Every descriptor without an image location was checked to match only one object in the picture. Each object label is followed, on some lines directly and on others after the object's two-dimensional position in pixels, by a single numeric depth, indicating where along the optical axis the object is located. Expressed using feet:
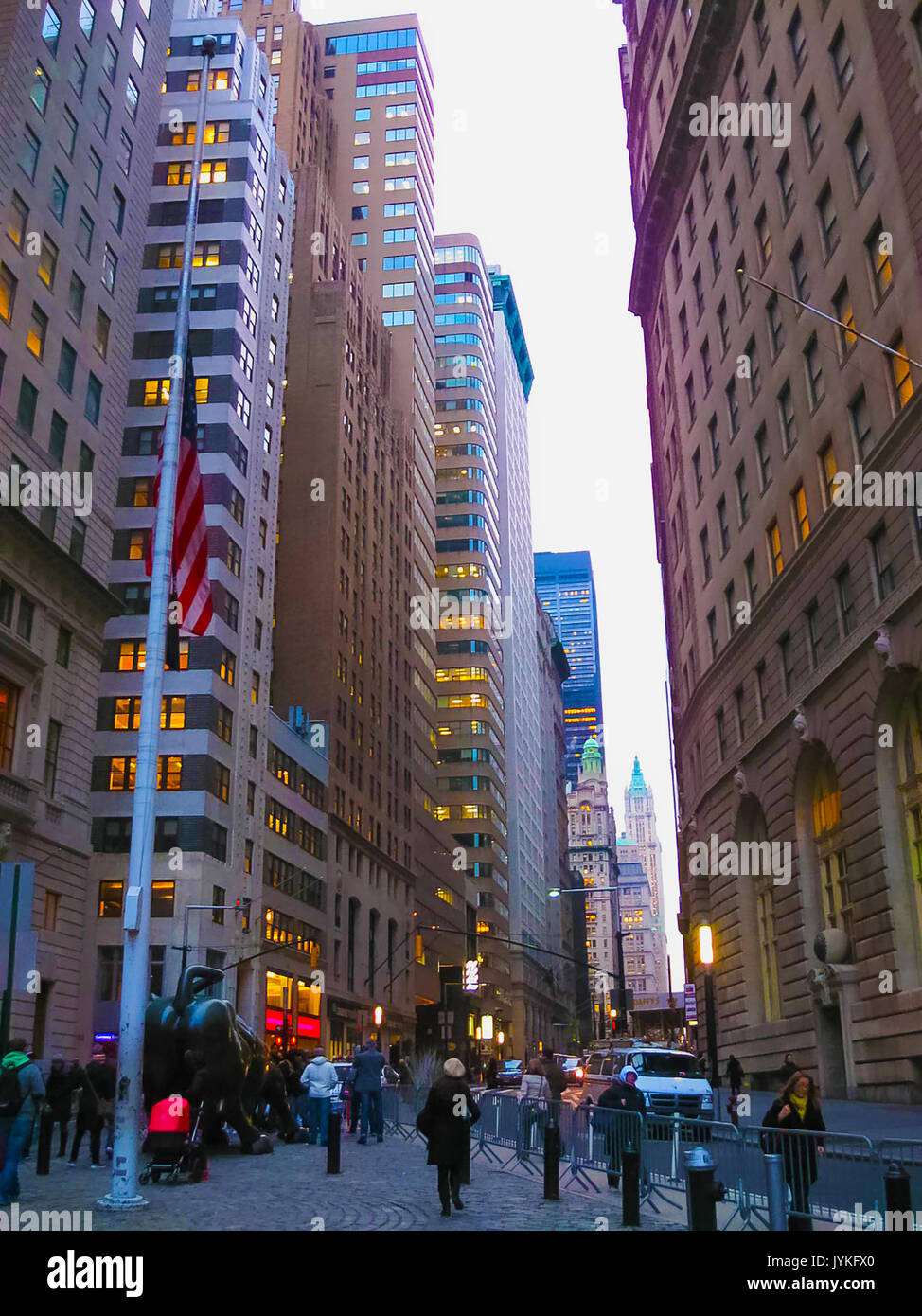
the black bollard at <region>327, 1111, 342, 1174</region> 58.95
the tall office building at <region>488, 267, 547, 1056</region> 472.44
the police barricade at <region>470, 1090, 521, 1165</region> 73.10
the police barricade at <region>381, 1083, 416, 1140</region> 102.01
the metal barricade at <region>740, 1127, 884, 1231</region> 36.47
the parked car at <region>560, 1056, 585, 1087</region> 190.19
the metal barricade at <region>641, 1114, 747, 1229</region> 46.26
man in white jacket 75.61
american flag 60.23
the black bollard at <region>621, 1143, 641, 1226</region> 43.47
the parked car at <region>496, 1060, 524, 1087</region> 216.54
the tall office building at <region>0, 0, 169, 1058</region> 125.90
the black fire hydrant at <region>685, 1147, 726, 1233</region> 34.12
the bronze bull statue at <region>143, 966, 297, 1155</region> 64.28
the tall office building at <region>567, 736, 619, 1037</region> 498.69
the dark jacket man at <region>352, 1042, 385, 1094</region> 82.64
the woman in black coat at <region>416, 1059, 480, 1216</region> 46.57
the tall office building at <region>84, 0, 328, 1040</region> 192.13
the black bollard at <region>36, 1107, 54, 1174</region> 59.21
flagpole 46.88
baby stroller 54.90
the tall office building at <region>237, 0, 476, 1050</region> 274.57
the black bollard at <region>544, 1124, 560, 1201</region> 51.19
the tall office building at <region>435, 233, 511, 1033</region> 421.18
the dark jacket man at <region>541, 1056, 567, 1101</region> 76.79
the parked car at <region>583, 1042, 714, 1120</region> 83.56
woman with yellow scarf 38.91
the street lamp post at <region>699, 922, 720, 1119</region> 130.41
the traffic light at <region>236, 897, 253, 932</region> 201.16
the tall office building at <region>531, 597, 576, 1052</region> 534.78
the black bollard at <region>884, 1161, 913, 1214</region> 30.58
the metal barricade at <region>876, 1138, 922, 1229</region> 34.01
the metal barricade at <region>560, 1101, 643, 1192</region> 53.67
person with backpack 42.65
